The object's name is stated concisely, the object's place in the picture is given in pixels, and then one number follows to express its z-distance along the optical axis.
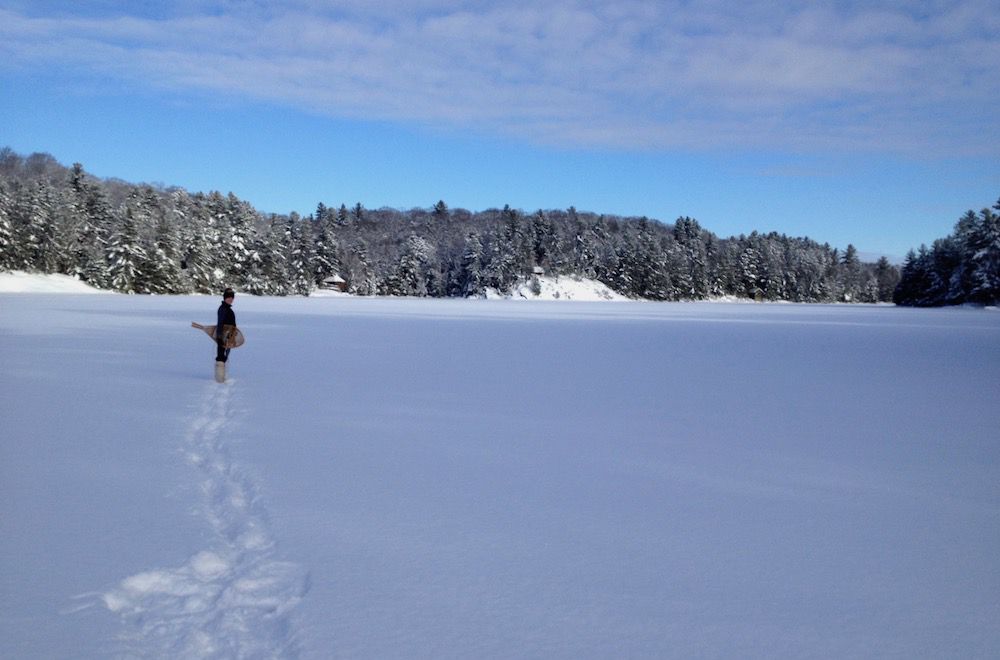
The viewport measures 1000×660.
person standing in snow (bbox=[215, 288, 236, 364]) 11.55
